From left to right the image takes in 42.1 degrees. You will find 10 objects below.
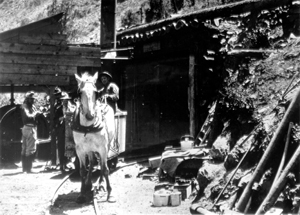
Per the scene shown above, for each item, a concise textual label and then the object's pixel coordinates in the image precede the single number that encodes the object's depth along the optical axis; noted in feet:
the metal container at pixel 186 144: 31.26
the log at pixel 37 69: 39.45
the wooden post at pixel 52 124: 42.19
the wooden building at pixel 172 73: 37.47
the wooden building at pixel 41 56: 39.60
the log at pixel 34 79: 39.47
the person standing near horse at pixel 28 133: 41.34
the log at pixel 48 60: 39.52
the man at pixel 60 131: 39.17
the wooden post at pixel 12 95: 49.83
